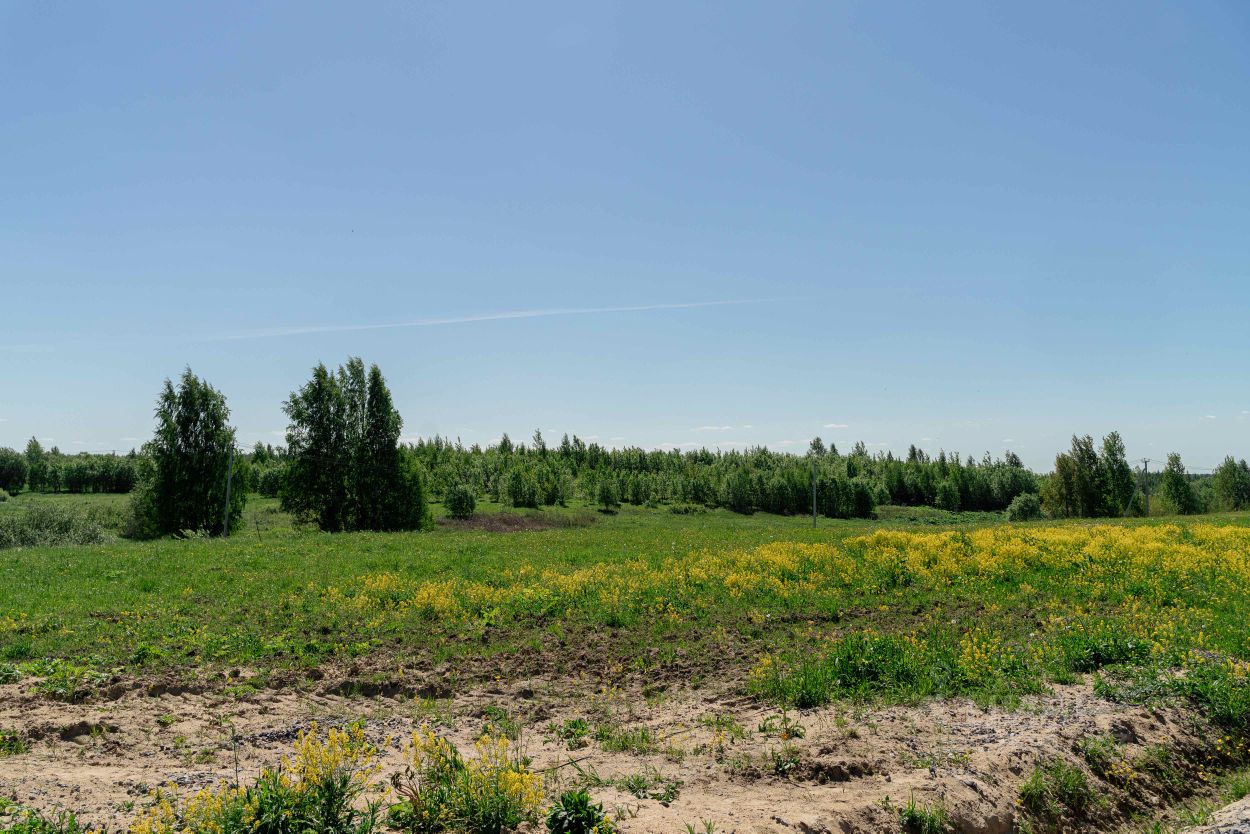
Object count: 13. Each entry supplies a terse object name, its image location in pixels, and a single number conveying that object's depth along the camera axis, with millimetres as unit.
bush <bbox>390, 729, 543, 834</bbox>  5469
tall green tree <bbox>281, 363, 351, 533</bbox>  45844
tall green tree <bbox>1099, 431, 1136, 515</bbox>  69688
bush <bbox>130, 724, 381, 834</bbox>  5168
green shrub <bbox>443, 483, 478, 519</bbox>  65125
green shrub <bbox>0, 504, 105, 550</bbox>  37750
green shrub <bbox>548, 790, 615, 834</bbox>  5324
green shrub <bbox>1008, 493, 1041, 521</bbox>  78056
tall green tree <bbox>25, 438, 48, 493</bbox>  118250
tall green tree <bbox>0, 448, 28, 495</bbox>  115562
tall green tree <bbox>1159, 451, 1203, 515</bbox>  75312
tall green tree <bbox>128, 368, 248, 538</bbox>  42000
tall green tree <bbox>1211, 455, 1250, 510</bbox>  76500
